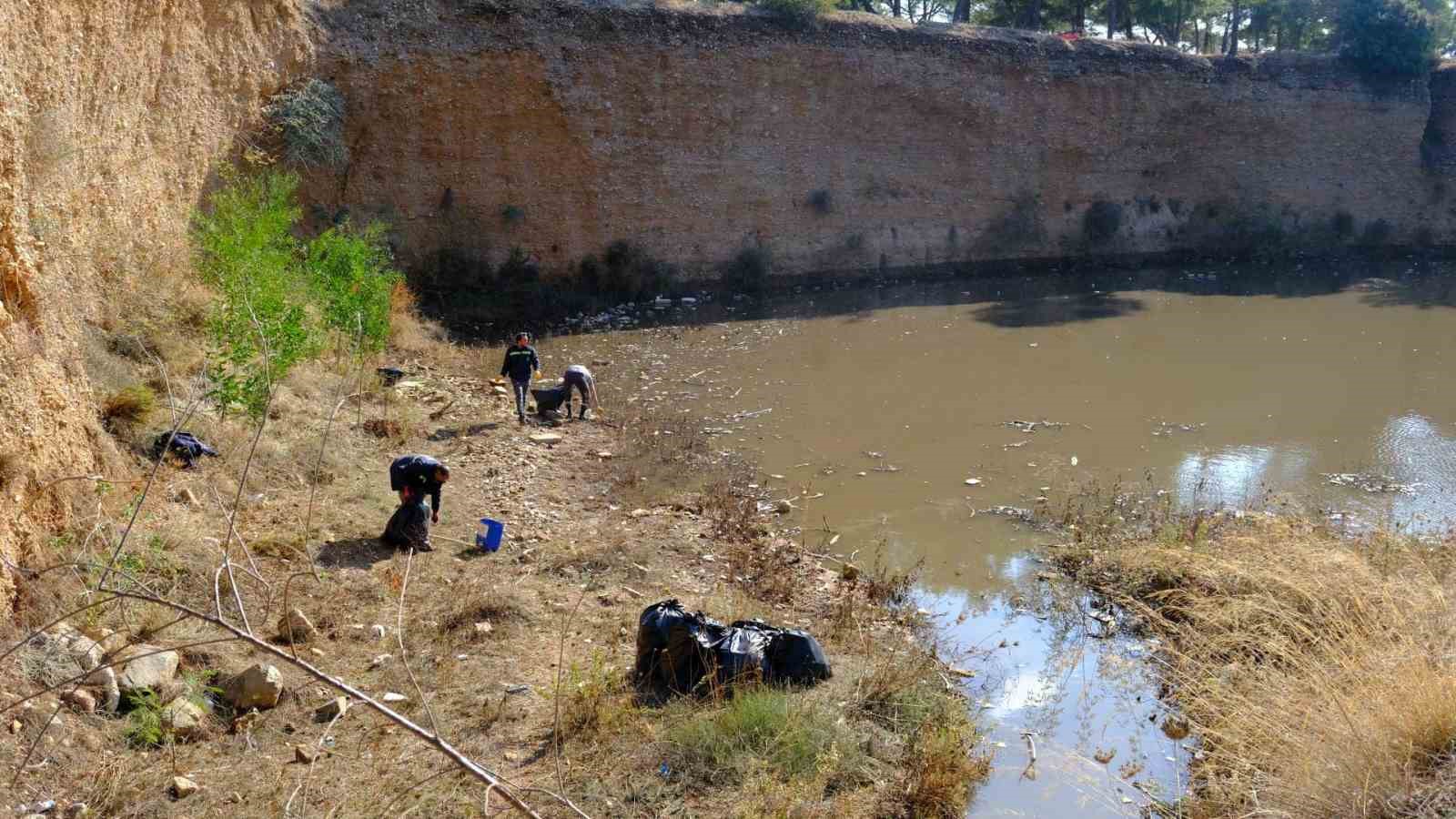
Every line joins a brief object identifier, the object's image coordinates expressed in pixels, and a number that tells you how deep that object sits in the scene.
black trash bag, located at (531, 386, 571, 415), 12.31
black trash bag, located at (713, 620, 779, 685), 6.10
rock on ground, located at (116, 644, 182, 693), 5.38
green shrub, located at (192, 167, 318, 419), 8.35
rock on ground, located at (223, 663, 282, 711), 5.65
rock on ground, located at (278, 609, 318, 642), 6.38
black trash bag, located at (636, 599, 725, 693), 6.17
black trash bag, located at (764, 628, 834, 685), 6.34
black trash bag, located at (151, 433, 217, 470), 7.88
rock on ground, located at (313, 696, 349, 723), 5.69
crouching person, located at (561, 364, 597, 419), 12.48
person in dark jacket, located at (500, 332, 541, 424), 12.05
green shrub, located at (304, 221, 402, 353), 11.22
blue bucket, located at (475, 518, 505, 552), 8.31
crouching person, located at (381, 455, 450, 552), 8.02
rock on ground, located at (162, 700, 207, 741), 5.30
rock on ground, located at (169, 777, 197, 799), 4.90
